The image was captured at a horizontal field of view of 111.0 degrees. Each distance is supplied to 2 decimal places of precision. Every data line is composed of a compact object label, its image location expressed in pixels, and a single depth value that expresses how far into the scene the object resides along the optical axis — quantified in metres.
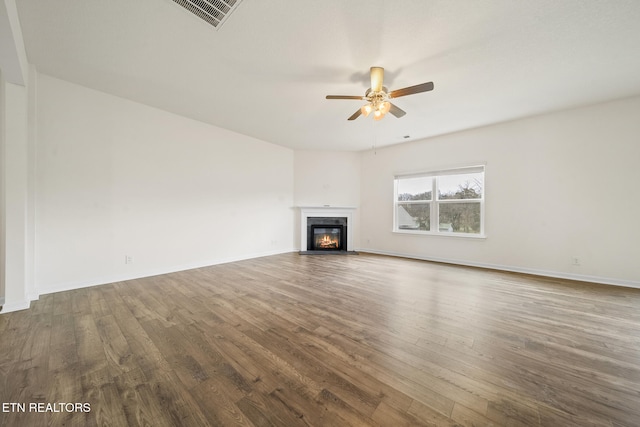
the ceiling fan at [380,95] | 2.40
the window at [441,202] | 4.52
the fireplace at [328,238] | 6.00
